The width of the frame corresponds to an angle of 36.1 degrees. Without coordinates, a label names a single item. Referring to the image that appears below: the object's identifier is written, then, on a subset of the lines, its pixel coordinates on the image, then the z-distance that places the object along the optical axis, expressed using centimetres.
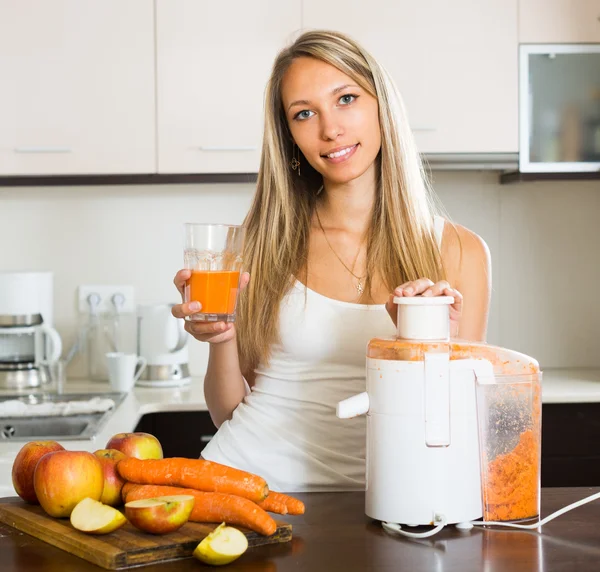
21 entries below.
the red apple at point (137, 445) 115
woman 160
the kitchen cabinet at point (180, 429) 255
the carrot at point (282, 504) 109
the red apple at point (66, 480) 104
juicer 106
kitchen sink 233
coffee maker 278
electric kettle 281
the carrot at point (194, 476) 105
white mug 270
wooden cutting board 94
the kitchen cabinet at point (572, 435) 255
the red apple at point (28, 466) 112
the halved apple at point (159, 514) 98
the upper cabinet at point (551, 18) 271
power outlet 303
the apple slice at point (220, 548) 94
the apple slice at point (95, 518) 99
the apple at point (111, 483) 108
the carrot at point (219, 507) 101
